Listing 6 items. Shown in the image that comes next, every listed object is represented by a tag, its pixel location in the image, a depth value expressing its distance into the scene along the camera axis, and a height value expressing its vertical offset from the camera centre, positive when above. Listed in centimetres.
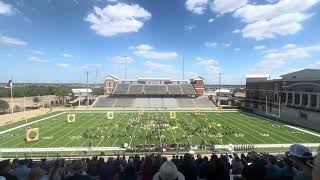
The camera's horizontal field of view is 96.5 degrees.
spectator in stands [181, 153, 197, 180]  343 -199
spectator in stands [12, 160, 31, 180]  326 -192
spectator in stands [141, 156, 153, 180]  381 -218
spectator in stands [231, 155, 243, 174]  430 -247
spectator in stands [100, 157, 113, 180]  391 -232
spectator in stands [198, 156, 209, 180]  414 -245
